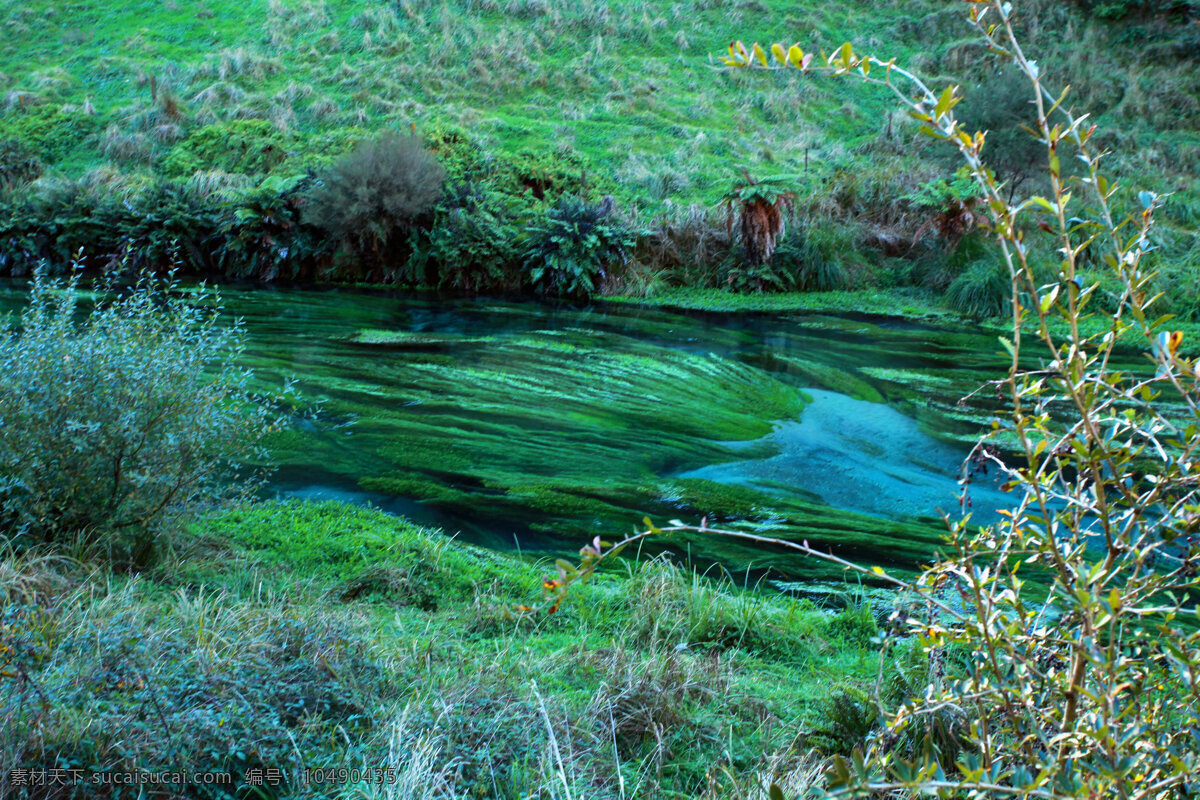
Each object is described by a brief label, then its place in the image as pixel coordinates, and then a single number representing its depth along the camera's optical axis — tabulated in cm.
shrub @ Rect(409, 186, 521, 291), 1664
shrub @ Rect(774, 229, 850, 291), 1656
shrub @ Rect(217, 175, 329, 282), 1711
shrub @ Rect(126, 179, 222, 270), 1711
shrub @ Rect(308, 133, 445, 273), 1627
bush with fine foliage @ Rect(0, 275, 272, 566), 397
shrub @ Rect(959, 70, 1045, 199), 1672
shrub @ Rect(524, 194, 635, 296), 1609
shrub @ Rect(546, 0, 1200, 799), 148
